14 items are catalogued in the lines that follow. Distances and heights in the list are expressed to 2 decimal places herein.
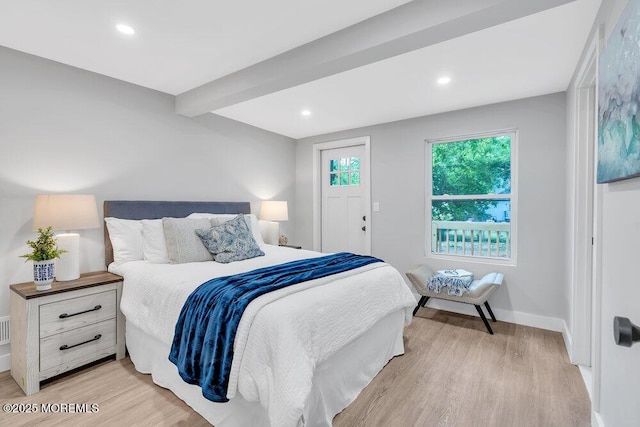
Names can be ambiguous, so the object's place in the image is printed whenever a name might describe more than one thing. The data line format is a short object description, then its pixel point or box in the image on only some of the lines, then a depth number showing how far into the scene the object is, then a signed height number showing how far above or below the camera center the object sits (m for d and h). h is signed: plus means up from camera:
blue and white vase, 2.20 -0.42
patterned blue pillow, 2.81 -0.25
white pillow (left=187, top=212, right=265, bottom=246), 3.21 -0.06
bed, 1.51 -0.69
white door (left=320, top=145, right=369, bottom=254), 4.53 +0.23
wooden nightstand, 2.11 -0.81
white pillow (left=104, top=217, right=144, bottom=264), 2.76 -0.23
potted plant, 2.20 -0.31
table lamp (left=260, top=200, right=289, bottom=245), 4.29 +0.05
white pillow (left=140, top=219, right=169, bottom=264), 2.71 -0.26
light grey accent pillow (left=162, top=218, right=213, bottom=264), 2.69 -0.24
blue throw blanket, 1.58 -0.59
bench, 3.07 -0.73
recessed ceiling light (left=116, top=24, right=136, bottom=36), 2.07 +1.22
